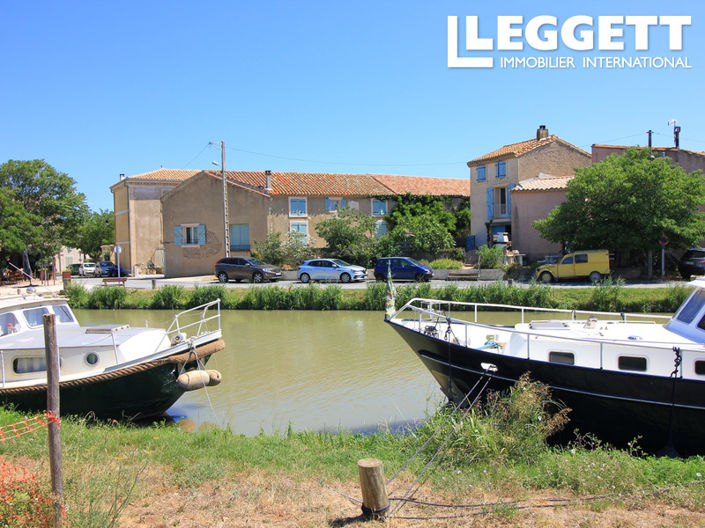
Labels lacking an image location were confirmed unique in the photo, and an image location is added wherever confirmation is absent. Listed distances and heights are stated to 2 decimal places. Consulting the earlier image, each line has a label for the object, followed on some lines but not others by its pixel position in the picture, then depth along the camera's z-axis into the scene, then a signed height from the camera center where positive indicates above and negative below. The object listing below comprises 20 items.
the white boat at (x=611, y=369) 7.37 -1.77
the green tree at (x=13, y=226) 33.06 +1.97
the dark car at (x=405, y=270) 28.44 -1.04
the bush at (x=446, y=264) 30.84 -0.84
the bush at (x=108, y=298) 26.30 -2.03
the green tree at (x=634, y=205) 24.91 +1.89
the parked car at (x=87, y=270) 48.56 -1.22
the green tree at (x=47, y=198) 39.84 +4.53
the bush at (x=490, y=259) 29.27 -0.56
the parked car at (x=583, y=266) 25.28 -0.90
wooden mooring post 4.61 -2.02
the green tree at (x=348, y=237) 35.09 +0.92
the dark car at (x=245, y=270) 30.86 -0.96
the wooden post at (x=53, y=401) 4.25 -1.15
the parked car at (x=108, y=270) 45.28 -1.18
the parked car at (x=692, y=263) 24.36 -0.85
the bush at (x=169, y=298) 25.22 -2.03
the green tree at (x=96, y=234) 57.28 +2.33
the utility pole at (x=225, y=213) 34.38 +2.54
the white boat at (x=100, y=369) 8.89 -1.90
